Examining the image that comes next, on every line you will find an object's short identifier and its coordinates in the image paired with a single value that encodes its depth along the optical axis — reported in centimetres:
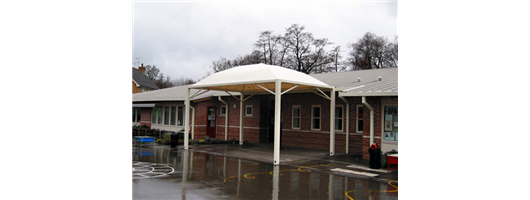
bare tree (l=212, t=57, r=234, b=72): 5162
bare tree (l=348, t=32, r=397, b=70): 4072
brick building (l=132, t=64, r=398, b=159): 1362
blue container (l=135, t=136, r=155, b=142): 1835
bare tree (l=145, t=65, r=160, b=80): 6619
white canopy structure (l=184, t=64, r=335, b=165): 1287
